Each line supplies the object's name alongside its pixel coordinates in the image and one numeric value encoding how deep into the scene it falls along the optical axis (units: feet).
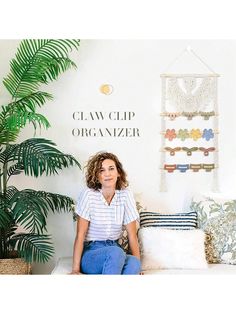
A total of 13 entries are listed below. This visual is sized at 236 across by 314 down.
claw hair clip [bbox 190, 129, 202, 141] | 13.21
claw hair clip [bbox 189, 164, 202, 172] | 13.23
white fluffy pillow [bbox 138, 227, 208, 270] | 11.32
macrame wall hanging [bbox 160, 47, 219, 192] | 13.15
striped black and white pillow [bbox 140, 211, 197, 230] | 11.91
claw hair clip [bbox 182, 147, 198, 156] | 13.20
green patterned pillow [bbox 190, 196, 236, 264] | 11.74
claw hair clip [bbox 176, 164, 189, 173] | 13.20
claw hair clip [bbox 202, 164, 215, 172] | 13.25
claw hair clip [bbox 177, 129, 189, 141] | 13.20
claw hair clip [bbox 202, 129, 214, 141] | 13.23
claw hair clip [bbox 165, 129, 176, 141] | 13.16
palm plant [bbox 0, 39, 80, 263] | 11.30
